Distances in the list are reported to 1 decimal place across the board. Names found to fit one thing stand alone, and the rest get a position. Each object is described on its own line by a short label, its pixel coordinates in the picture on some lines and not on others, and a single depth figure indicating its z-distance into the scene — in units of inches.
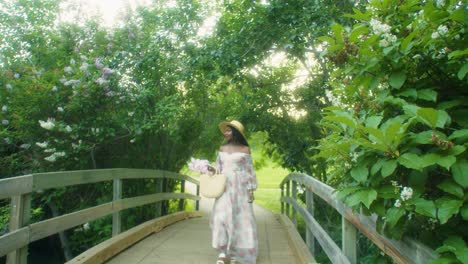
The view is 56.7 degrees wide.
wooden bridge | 111.9
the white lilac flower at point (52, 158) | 300.9
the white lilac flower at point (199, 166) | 202.7
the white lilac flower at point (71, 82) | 308.8
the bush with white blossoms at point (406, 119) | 59.1
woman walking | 200.4
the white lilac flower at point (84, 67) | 317.4
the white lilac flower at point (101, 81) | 310.7
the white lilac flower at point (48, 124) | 292.7
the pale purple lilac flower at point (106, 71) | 315.0
